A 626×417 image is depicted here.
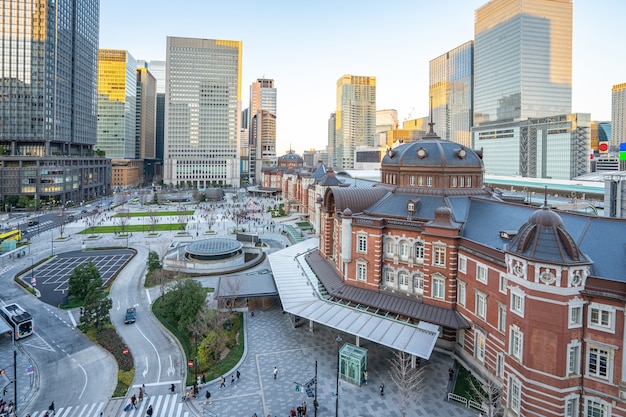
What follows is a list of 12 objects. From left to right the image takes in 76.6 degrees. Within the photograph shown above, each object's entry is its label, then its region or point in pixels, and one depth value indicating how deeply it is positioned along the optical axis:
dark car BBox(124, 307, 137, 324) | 47.97
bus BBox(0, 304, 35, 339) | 43.47
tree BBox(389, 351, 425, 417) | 30.09
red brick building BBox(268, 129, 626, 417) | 26.16
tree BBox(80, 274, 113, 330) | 44.91
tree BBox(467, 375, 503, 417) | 27.89
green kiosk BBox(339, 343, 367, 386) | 34.34
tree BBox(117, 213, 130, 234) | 113.57
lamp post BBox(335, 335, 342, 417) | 29.06
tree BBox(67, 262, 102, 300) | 52.31
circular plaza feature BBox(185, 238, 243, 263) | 69.56
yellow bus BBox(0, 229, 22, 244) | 83.04
